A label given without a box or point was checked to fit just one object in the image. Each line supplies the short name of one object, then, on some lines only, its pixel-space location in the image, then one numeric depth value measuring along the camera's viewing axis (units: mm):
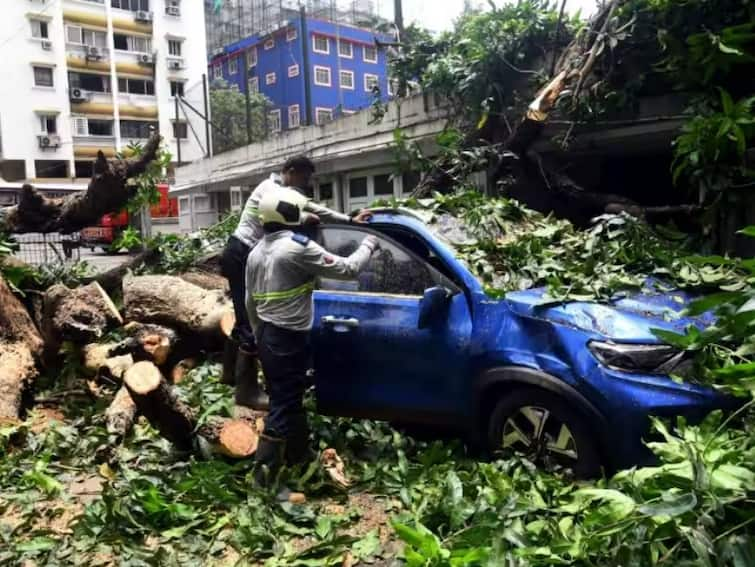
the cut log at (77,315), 6230
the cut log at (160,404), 4375
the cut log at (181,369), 6312
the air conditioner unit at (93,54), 37750
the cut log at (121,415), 5039
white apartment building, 35719
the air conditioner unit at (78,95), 36875
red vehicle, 10555
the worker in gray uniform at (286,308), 4094
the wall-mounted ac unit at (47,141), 35719
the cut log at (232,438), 4453
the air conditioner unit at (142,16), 39844
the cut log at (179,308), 6453
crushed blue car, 3359
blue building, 44531
